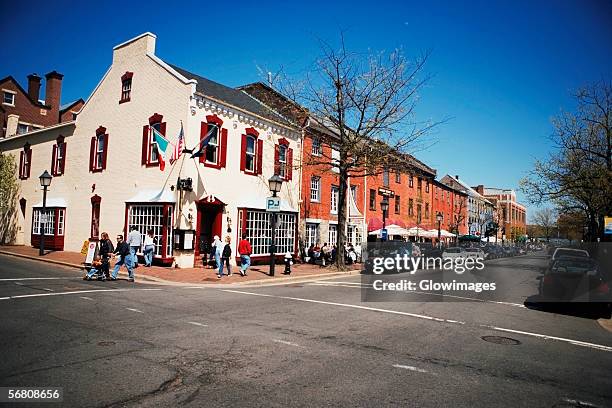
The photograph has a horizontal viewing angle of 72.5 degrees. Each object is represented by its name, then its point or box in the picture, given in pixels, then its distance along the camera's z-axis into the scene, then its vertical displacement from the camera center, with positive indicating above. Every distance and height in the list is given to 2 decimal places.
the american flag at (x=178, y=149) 19.12 +3.70
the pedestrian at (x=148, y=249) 18.86 -0.94
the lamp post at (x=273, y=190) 18.40 +1.83
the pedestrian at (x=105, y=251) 14.98 -0.87
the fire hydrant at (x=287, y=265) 19.63 -1.63
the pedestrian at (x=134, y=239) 17.66 -0.48
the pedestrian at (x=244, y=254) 18.03 -1.03
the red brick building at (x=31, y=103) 44.25 +13.53
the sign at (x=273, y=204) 18.25 +1.15
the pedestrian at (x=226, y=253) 17.20 -0.96
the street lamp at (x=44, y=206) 22.06 +1.05
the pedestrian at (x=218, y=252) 17.02 -0.95
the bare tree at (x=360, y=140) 22.12 +5.07
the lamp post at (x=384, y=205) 28.06 +1.90
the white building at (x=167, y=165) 19.95 +3.50
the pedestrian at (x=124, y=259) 15.38 -1.15
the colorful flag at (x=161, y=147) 19.28 +3.78
